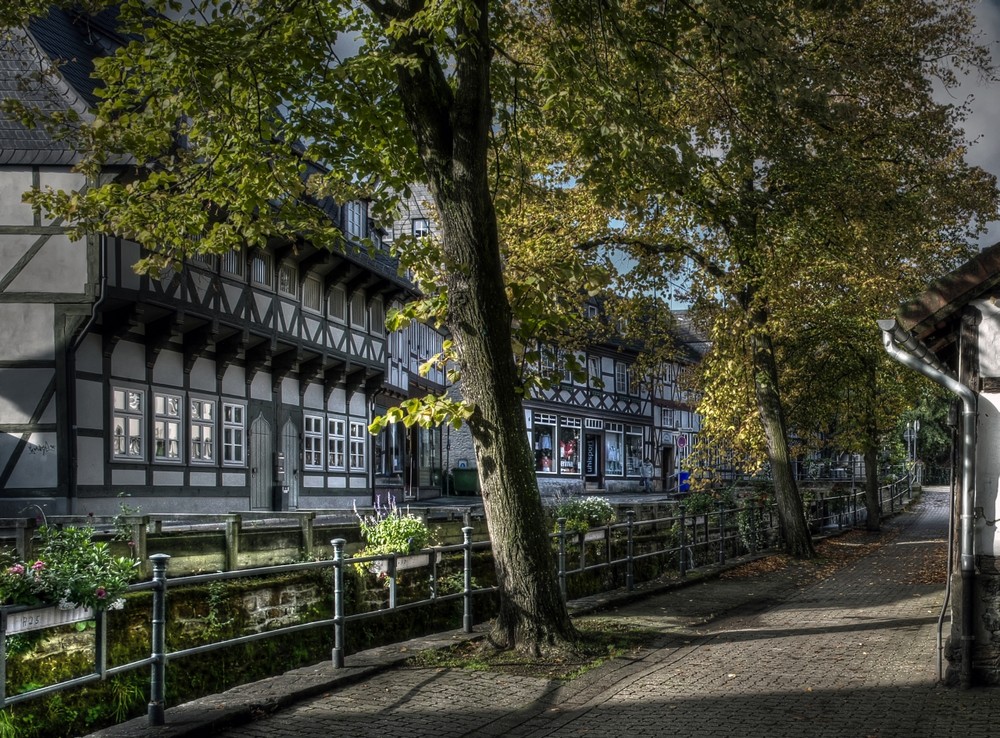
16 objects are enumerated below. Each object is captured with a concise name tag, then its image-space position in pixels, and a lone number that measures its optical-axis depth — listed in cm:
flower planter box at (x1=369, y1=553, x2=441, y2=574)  1540
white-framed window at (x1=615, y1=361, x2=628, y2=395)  6469
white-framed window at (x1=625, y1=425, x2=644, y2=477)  6562
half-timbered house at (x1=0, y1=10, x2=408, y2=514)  2098
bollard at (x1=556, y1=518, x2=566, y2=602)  1444
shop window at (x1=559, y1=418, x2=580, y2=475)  5831
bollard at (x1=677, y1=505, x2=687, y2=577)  1911
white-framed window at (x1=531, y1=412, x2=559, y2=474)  5609
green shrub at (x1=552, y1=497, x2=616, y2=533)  1988
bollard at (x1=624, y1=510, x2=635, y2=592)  1673
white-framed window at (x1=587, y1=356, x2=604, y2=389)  6041
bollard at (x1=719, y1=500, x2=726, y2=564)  2183
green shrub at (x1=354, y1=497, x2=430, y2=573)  1545
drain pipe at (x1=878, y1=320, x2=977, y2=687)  970
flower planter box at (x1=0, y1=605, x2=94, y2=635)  716
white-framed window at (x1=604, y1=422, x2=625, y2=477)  6275
